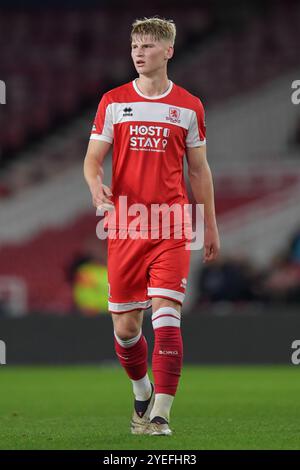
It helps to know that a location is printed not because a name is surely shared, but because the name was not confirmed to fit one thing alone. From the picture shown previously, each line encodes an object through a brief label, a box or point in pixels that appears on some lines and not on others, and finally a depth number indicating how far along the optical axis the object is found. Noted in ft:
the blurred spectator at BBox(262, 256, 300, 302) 52.54
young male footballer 21.65
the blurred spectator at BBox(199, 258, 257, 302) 53.01
